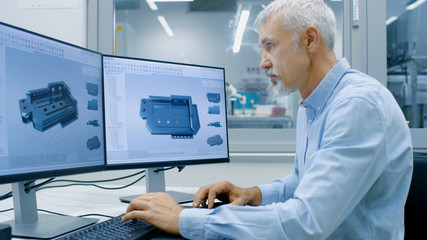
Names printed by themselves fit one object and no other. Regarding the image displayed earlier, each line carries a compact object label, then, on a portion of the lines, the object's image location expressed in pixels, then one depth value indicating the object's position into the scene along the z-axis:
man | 0.69
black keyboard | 0.71
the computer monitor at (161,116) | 1.13
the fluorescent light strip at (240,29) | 2.73
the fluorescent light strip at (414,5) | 1.93
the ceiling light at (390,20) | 1.80
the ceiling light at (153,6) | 3.85
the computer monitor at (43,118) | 0.78
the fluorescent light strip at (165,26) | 3.87
